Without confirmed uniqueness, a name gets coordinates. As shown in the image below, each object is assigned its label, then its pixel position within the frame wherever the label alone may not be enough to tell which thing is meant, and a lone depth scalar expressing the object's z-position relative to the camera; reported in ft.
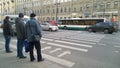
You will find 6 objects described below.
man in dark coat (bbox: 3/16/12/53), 11.60
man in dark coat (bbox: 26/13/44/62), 8.91
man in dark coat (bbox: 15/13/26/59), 9.95
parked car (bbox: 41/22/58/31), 41.30
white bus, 46.79
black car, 34.72
